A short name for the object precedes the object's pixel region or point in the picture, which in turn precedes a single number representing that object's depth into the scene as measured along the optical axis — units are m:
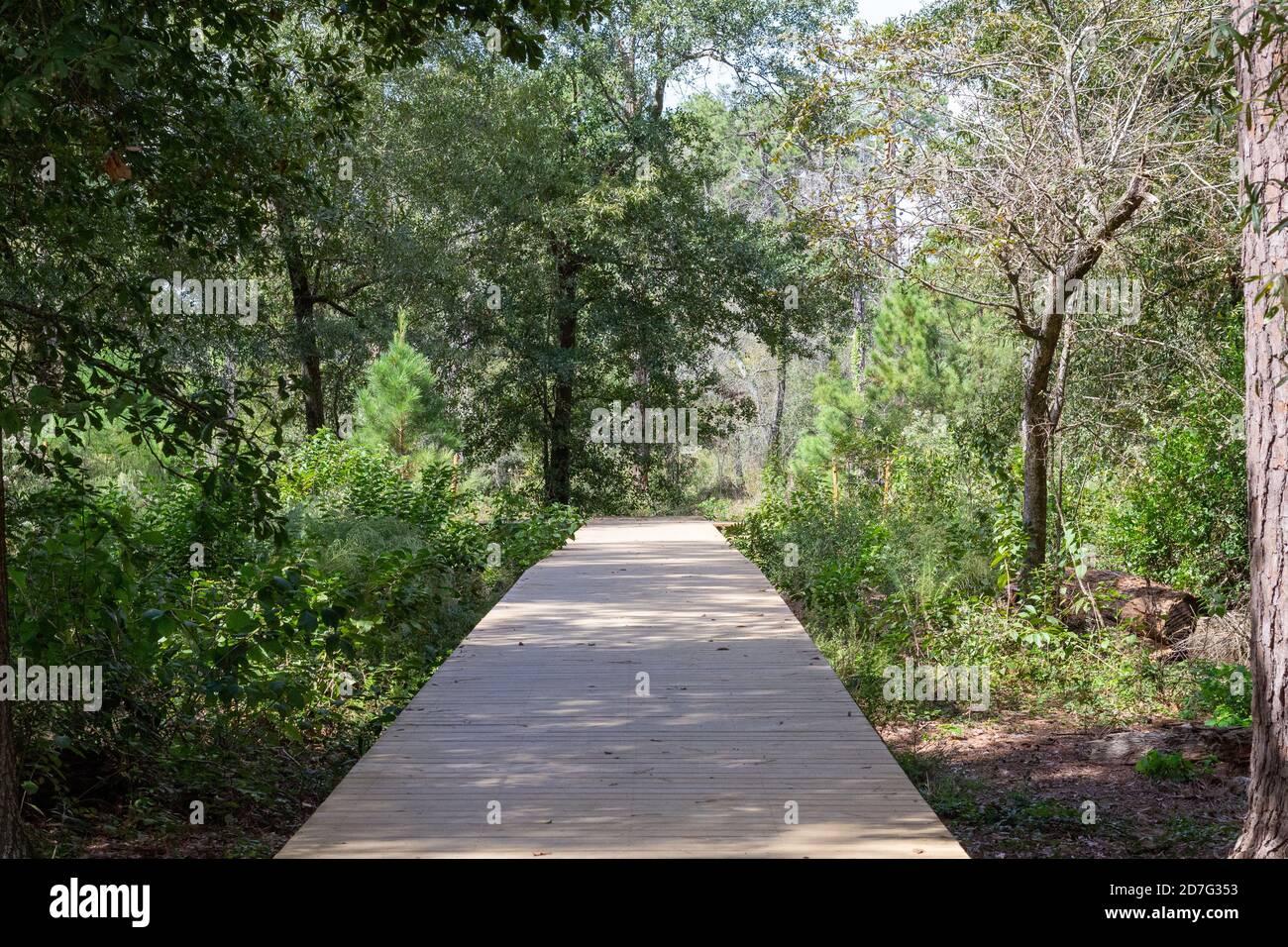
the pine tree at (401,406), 17.34
